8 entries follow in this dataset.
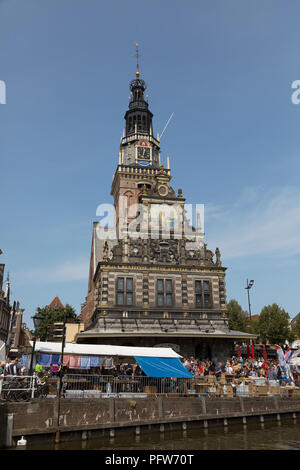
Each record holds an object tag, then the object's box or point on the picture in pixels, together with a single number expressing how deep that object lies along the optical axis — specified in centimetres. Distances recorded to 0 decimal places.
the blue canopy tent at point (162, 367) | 1997
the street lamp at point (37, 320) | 1720
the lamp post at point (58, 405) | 1556
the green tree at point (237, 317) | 5545
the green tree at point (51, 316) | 5106
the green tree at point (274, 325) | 5397
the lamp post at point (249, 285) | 4648
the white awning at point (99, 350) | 2032
